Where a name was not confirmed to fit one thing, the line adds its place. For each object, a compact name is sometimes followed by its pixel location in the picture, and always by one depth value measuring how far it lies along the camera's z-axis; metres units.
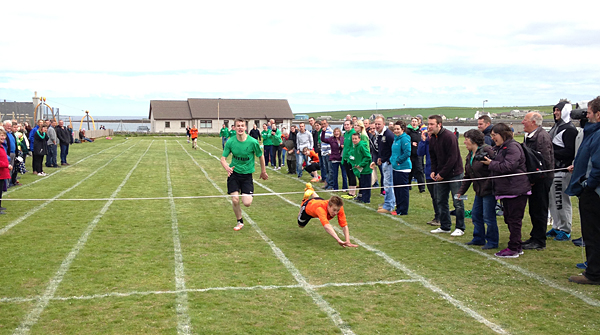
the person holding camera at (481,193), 7.98
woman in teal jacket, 11.01
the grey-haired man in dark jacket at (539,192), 8.01
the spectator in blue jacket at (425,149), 12.45
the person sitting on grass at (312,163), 17.34
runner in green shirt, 9.41
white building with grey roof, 87.12
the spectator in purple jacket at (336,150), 14.58
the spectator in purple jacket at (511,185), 7.54
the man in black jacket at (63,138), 22.88
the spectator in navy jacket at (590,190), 6.22
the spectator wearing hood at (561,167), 8.38
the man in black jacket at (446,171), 9.16
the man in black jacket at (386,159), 11.42
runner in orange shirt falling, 8.06
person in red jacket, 10.66
